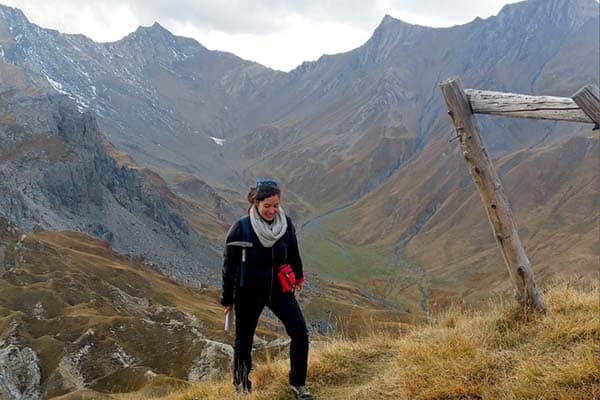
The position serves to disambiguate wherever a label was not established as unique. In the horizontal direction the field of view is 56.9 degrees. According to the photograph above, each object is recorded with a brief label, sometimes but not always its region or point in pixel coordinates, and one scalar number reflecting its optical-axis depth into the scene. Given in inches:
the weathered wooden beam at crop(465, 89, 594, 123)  247.8
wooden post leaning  309.1
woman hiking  252.4
